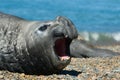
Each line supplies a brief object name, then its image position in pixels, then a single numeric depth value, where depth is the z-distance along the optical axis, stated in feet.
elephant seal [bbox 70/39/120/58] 81.05
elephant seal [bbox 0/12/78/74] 50.88
